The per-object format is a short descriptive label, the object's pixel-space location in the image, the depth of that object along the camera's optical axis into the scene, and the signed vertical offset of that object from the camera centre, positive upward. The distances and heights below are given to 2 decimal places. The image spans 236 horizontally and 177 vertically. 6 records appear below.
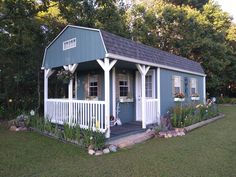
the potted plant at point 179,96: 11.93 -0.20
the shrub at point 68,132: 7.49 -1.20
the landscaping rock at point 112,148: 6.70 -1.53
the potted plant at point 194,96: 13.84 -0.27
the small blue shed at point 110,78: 7.95 +0.66
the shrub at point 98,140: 6.62 -1.29
